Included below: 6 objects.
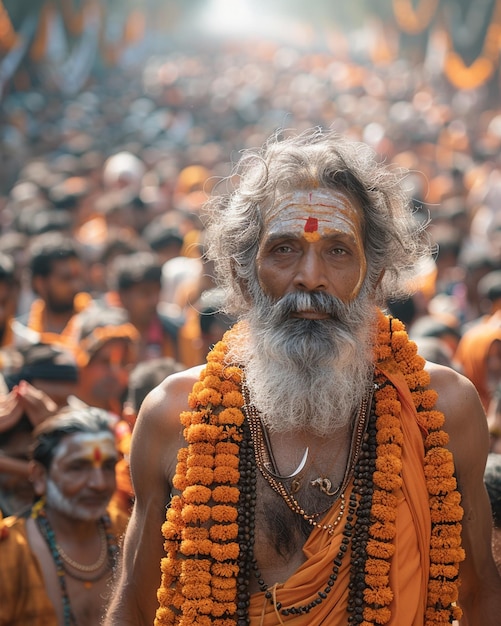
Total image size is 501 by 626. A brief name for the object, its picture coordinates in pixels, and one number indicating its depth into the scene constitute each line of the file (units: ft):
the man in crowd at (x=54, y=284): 42.73
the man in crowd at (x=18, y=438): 28.71
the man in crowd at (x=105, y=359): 35.58
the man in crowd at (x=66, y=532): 24.56
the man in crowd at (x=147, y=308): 43.34
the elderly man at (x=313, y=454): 17.46
